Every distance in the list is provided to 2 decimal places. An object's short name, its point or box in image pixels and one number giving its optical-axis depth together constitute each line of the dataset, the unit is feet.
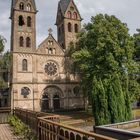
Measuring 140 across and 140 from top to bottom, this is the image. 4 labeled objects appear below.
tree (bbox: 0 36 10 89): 86.14
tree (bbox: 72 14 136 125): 87.81
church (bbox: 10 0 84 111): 127.34
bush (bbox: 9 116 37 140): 33.83
